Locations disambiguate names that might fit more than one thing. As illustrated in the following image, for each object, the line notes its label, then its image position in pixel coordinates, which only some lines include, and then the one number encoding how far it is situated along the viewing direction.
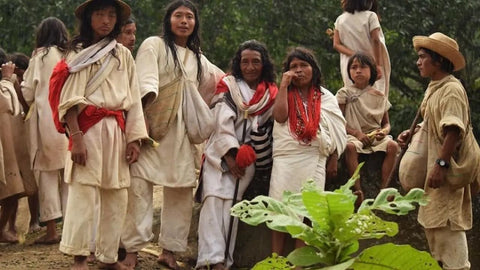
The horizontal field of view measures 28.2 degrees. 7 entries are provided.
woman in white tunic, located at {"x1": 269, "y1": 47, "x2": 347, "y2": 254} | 6.85
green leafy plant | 4.16
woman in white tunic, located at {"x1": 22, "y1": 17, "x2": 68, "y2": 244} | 7.84
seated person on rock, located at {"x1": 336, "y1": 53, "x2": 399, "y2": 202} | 7.50
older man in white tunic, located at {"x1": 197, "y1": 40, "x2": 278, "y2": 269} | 7.09
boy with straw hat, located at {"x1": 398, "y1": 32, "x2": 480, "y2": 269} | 6.37
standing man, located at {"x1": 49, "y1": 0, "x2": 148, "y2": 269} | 6.39
